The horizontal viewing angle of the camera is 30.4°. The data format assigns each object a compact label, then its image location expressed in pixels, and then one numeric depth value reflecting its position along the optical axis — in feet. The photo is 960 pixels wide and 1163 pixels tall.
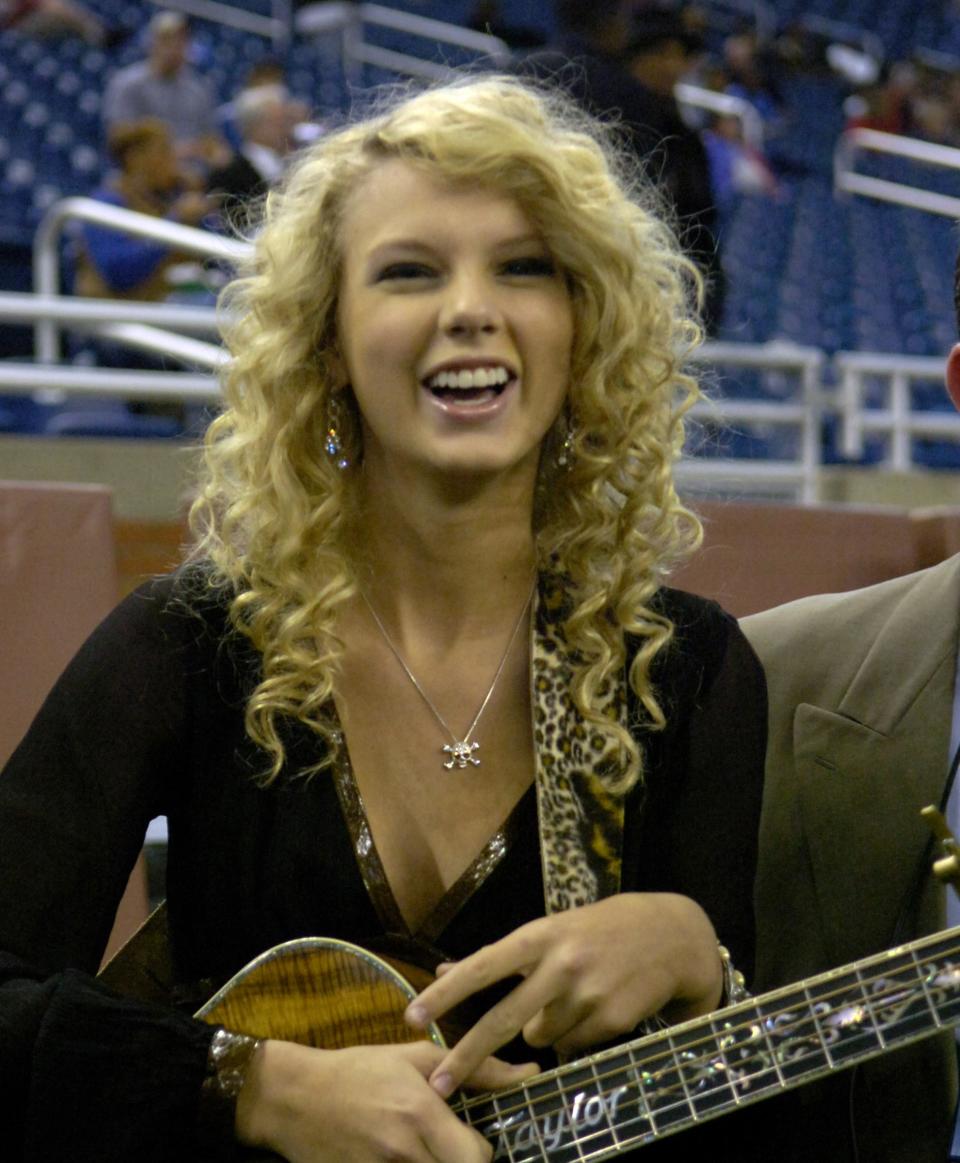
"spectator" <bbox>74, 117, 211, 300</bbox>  17.24
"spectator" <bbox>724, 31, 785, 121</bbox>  42.22
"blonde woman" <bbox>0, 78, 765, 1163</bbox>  4.82
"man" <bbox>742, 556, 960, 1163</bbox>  5.55
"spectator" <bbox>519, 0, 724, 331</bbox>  13.48
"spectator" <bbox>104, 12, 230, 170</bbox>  23.58
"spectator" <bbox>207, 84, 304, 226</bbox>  21.75
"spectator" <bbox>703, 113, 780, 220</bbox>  32.32
